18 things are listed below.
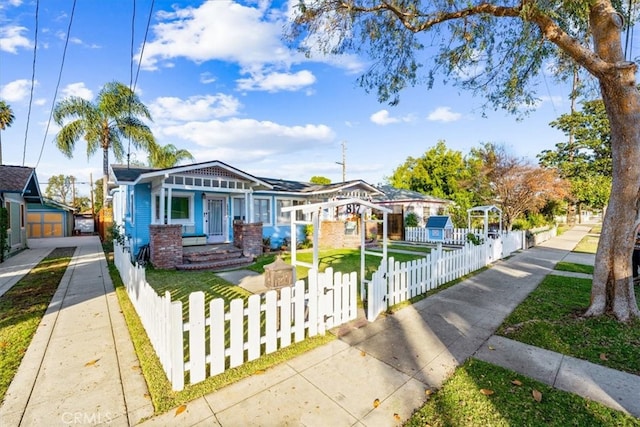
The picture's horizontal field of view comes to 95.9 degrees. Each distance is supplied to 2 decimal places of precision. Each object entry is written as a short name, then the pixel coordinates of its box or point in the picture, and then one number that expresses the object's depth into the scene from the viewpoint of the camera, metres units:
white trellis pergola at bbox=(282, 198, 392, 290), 4.86
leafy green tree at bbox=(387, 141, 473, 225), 26.94
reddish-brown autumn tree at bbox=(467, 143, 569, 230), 18.16
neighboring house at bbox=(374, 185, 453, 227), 19.95
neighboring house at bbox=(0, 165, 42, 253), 11.97
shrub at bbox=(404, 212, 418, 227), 19.14
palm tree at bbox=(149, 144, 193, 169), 25.82
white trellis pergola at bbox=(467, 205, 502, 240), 12.46
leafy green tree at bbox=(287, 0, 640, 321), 4.46
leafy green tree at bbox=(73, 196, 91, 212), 48.72
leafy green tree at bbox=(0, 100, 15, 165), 18.73
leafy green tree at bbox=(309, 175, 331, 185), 46.48
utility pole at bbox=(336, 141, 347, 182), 31.22
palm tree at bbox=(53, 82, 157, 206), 17.22
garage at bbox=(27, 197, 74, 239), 23.44
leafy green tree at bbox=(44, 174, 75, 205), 54.81
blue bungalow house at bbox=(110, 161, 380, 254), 10.36
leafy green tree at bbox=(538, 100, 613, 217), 29.33
